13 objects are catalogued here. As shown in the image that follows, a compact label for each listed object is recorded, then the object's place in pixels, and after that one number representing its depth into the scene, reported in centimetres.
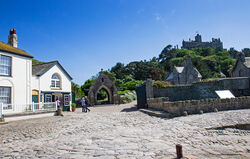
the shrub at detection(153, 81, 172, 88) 1534
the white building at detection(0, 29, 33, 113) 1445
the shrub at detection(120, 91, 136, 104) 2695
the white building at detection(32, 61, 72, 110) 1839
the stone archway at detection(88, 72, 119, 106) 2648
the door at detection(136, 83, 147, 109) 1595
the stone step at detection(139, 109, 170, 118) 1052
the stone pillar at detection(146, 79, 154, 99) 1521
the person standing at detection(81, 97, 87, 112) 1762
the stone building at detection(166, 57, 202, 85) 3241
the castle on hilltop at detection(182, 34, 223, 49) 13638
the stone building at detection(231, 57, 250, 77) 2659
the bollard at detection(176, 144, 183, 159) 366
